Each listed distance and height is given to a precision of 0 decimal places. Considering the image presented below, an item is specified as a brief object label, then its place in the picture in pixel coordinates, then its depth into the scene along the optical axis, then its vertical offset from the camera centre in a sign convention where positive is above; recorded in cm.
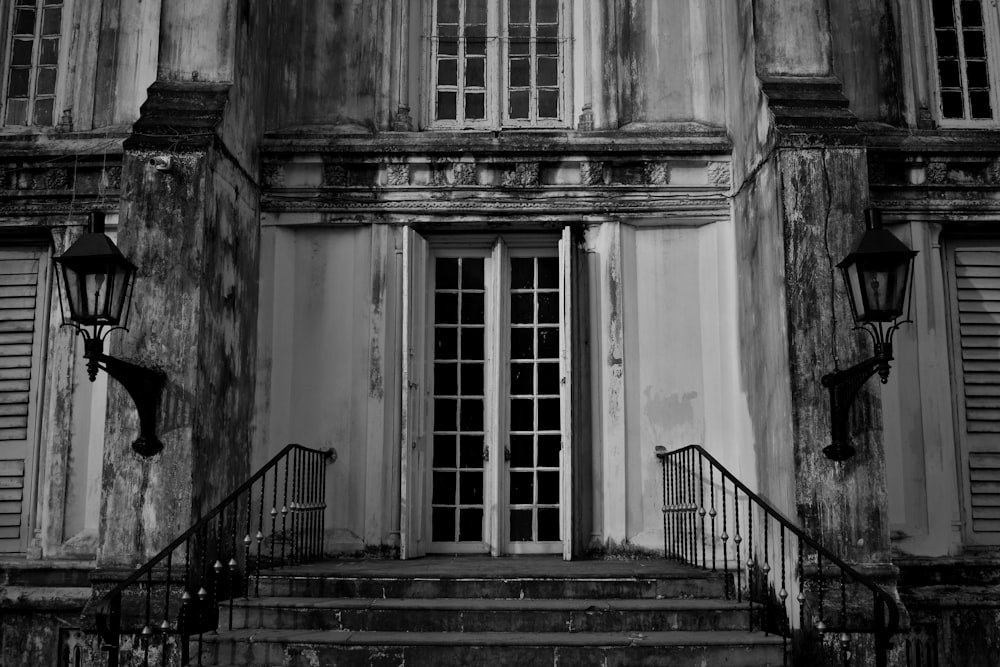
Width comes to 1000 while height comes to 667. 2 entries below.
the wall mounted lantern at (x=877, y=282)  722 +153
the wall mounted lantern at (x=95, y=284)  725 +151
